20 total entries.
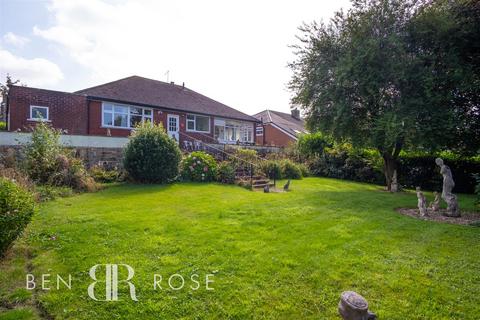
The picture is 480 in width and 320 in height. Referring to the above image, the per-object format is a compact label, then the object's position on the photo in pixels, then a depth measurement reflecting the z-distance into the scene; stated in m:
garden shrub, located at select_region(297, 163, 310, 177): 18.01
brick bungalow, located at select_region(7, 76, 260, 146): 14.58
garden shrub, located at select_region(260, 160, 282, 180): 14.80
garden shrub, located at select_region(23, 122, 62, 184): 9.01
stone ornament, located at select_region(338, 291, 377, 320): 2.52
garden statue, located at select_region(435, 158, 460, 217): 7.66
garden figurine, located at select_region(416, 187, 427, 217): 7.68
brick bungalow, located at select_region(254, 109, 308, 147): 29.81
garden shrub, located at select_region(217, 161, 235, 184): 12.61
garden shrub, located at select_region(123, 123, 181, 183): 10.64
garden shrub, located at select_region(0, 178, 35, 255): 3.61
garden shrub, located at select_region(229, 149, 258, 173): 14.21
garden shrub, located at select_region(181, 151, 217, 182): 12.29
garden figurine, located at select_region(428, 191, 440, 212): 8.27
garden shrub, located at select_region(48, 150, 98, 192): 8.95
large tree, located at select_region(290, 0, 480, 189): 10.24
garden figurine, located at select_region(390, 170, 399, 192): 12.84
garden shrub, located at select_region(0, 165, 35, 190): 7.10
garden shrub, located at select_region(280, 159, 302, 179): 16.34
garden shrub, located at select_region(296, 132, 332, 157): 19.38
